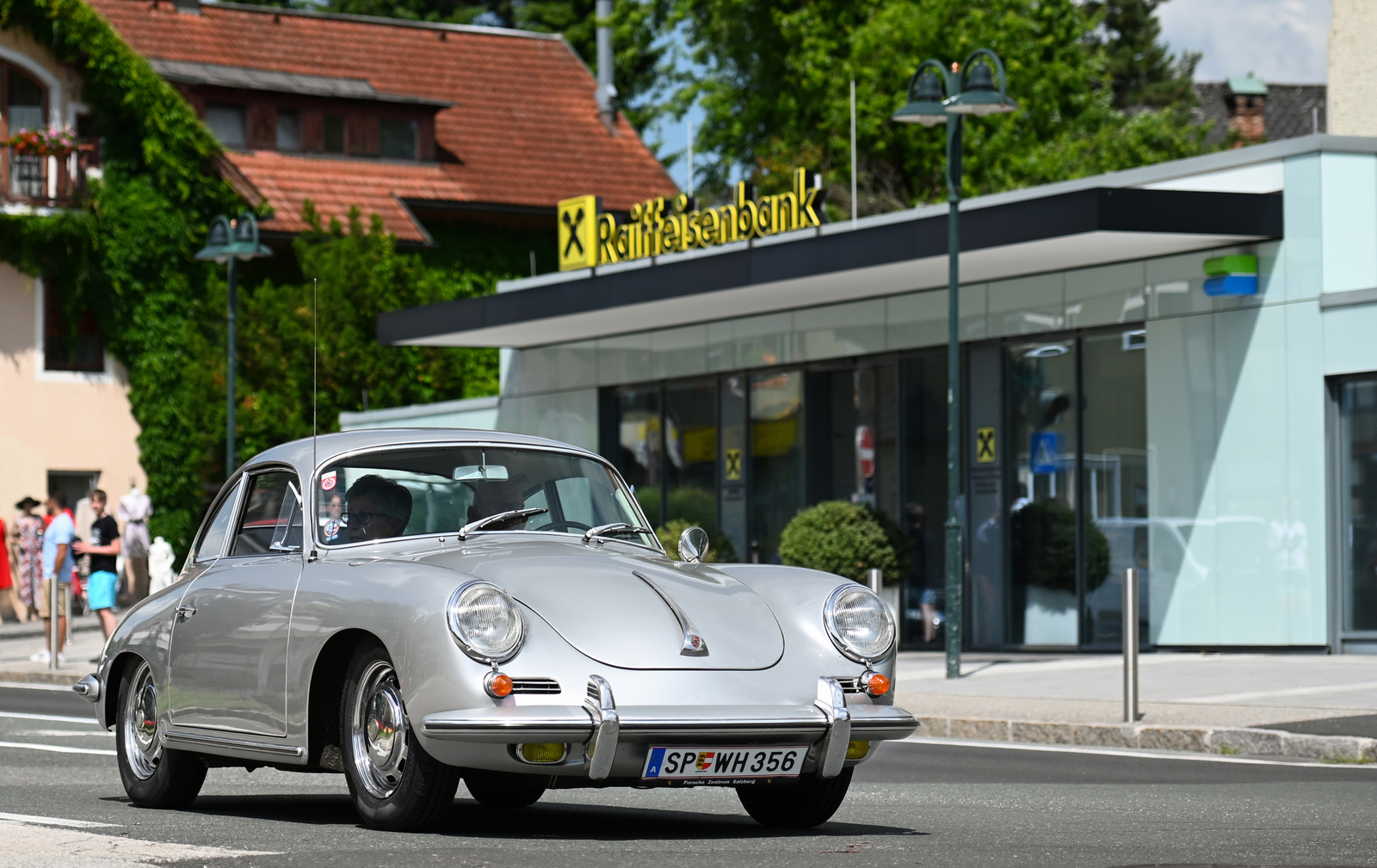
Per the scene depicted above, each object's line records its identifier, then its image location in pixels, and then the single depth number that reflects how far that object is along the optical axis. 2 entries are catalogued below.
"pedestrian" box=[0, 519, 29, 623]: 35.60
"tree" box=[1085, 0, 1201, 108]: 66.62
